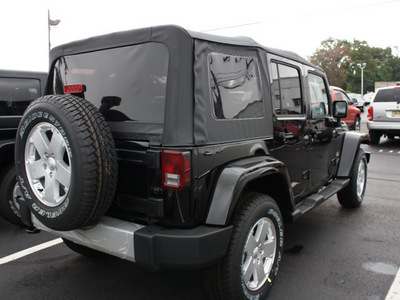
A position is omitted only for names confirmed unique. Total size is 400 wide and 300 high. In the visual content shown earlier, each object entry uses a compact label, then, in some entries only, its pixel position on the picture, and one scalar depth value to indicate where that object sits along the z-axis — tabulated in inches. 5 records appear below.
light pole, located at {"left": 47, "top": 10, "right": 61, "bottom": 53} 556.2
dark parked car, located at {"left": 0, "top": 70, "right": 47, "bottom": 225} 165.2
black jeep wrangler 85.6
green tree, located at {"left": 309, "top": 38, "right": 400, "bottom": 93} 2449.6
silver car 412.2
